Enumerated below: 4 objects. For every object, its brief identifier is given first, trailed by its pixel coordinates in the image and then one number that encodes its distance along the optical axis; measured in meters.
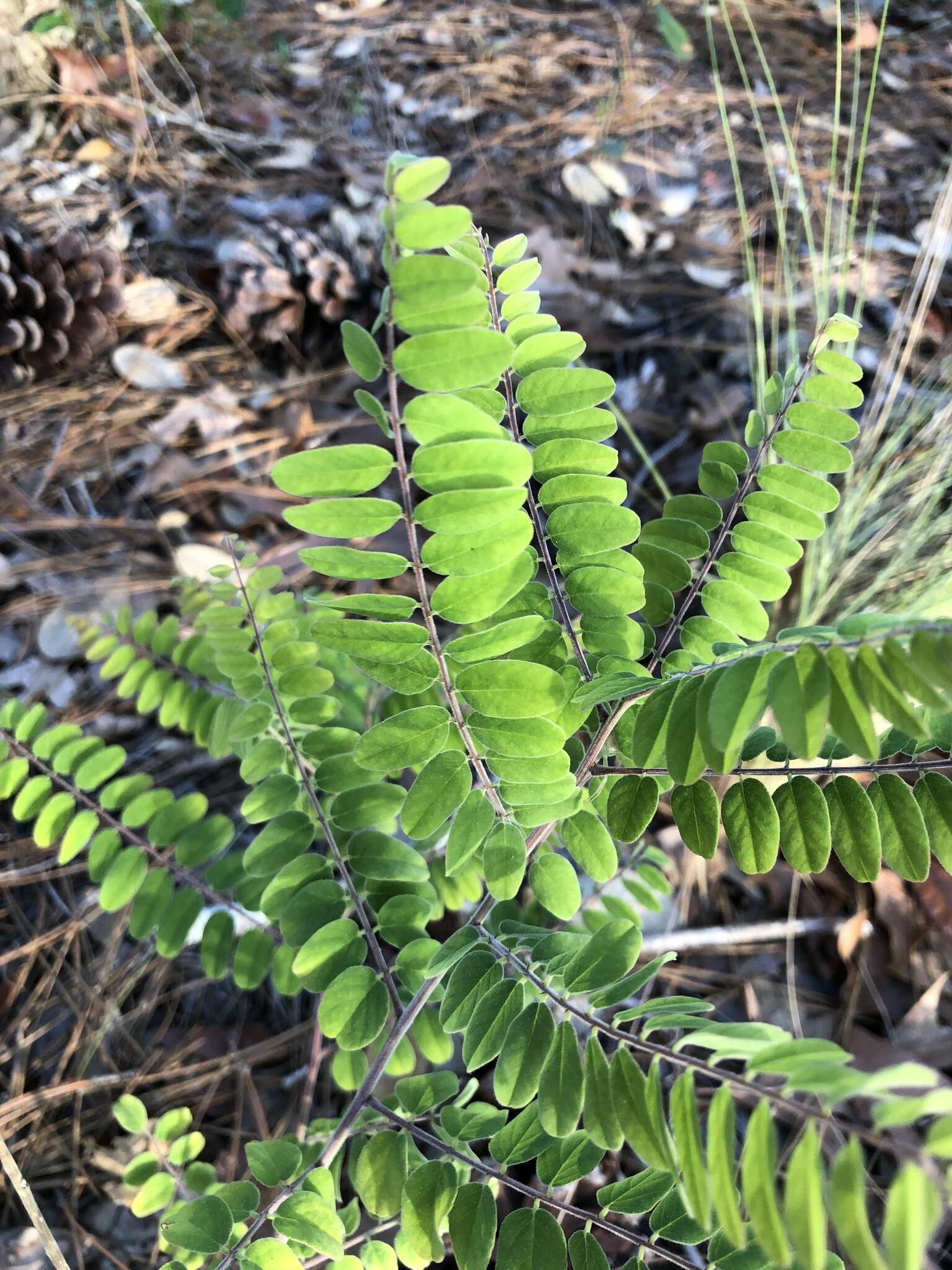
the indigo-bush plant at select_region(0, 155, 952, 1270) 0.17
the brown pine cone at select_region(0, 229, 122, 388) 0.52
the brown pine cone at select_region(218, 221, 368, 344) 0.56
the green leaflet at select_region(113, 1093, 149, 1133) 0.30
